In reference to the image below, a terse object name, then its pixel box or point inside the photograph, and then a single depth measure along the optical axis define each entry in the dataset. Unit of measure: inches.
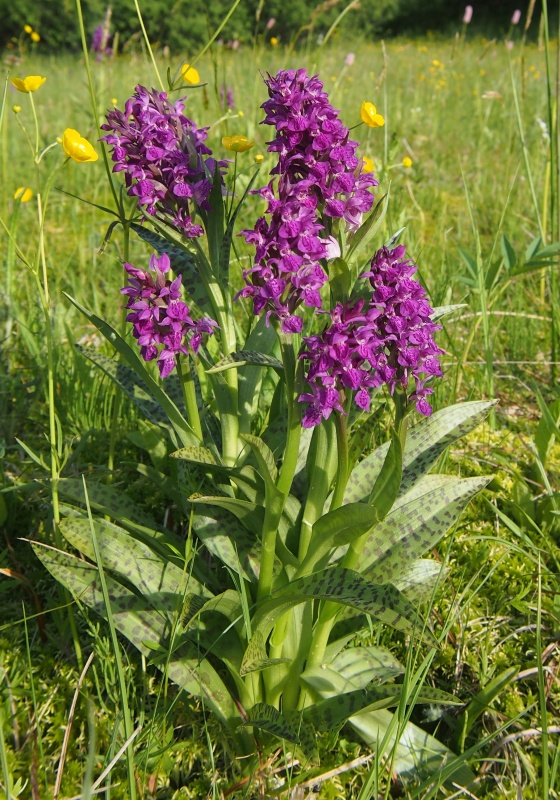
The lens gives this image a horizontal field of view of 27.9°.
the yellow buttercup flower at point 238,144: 24.0
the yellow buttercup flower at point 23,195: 28.2
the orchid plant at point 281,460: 19.0
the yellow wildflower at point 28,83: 22.3
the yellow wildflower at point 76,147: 21.8
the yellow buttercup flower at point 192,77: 28.8
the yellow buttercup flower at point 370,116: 24.3
